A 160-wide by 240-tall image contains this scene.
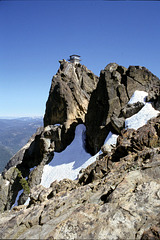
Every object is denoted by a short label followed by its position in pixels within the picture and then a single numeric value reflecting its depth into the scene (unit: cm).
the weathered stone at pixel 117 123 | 2688
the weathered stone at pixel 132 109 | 2809
